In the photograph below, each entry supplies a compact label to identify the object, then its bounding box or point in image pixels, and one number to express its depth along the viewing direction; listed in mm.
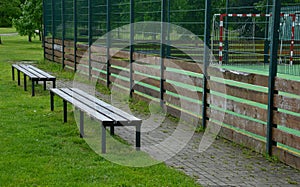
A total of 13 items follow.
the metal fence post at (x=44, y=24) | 21938
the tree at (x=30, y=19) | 34181
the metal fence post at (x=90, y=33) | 14656
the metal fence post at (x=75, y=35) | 16312
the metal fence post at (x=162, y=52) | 9586
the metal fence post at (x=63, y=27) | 18059
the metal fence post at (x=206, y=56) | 7887
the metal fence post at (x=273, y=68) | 6199
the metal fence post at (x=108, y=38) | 12784
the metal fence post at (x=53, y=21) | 19855
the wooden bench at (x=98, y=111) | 6170
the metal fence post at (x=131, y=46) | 11273
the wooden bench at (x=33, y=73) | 11078
